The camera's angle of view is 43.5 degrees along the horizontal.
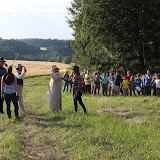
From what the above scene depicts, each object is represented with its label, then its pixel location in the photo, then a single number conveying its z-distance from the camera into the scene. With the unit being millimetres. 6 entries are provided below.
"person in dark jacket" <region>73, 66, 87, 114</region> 8500
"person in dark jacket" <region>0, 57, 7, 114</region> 8932
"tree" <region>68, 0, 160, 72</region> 19203
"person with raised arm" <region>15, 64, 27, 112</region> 8633
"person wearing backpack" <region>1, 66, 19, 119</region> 7719
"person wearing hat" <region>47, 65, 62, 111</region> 9039
